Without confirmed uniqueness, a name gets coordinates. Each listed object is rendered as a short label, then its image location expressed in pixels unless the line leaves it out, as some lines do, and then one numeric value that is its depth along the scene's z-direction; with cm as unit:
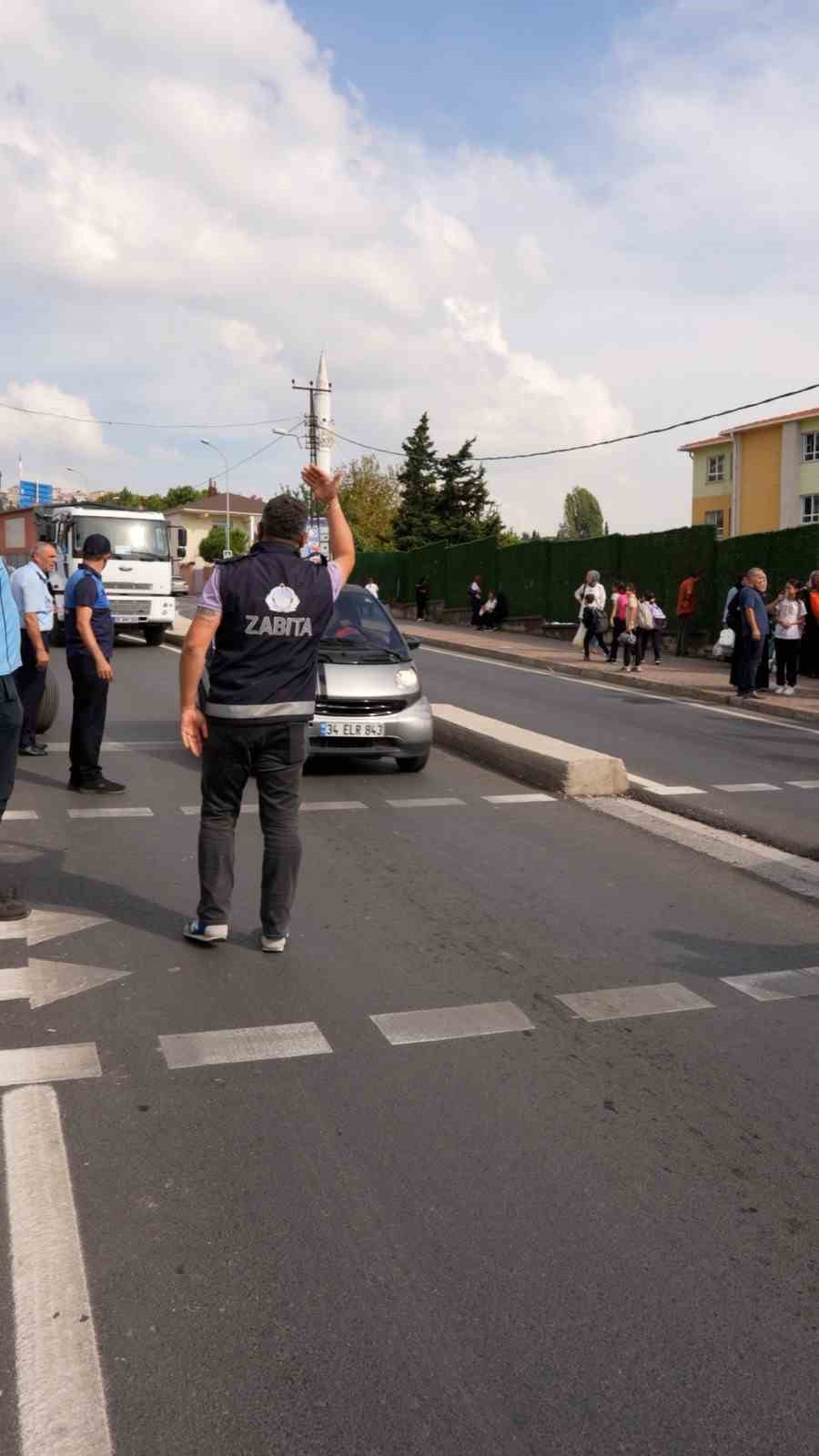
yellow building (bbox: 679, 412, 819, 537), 5159
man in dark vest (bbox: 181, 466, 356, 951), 539
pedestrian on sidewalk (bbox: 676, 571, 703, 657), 2461
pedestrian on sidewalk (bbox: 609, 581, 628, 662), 2319
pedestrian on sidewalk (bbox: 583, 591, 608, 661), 2462
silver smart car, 1021
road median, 991
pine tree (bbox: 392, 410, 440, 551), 6925
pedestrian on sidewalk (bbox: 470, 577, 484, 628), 3756
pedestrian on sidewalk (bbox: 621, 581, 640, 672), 2206
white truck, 2519
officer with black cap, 948
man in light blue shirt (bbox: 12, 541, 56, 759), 992
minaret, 4997
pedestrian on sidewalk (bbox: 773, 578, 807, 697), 1761
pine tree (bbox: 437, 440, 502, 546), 6975
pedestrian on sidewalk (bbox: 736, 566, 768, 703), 1700
